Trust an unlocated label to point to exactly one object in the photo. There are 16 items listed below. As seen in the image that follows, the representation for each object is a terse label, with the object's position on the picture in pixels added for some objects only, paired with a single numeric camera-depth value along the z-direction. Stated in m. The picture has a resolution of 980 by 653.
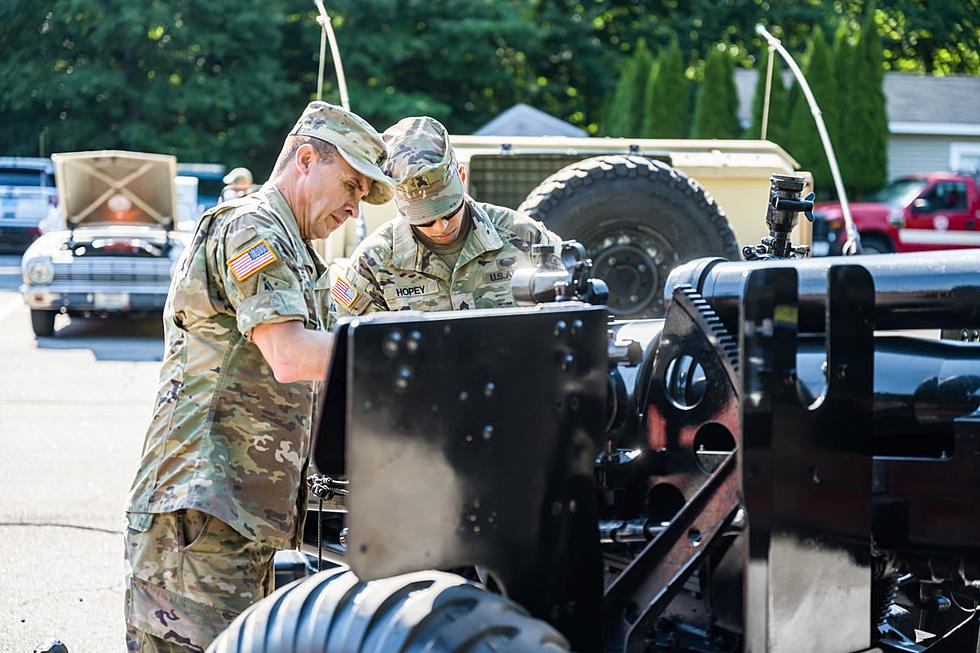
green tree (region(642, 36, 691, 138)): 27.34
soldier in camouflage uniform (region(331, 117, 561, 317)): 4.12
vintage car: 13.01
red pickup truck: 21.95
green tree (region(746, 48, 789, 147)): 26.44
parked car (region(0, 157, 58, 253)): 24.88
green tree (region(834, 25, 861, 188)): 27.64
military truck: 7.42
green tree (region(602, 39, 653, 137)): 28.47
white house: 31.09
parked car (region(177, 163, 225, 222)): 25.17
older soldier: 2.88
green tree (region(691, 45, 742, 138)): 27.30
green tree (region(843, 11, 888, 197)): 27.61
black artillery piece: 2.09
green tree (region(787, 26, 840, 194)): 26.66
